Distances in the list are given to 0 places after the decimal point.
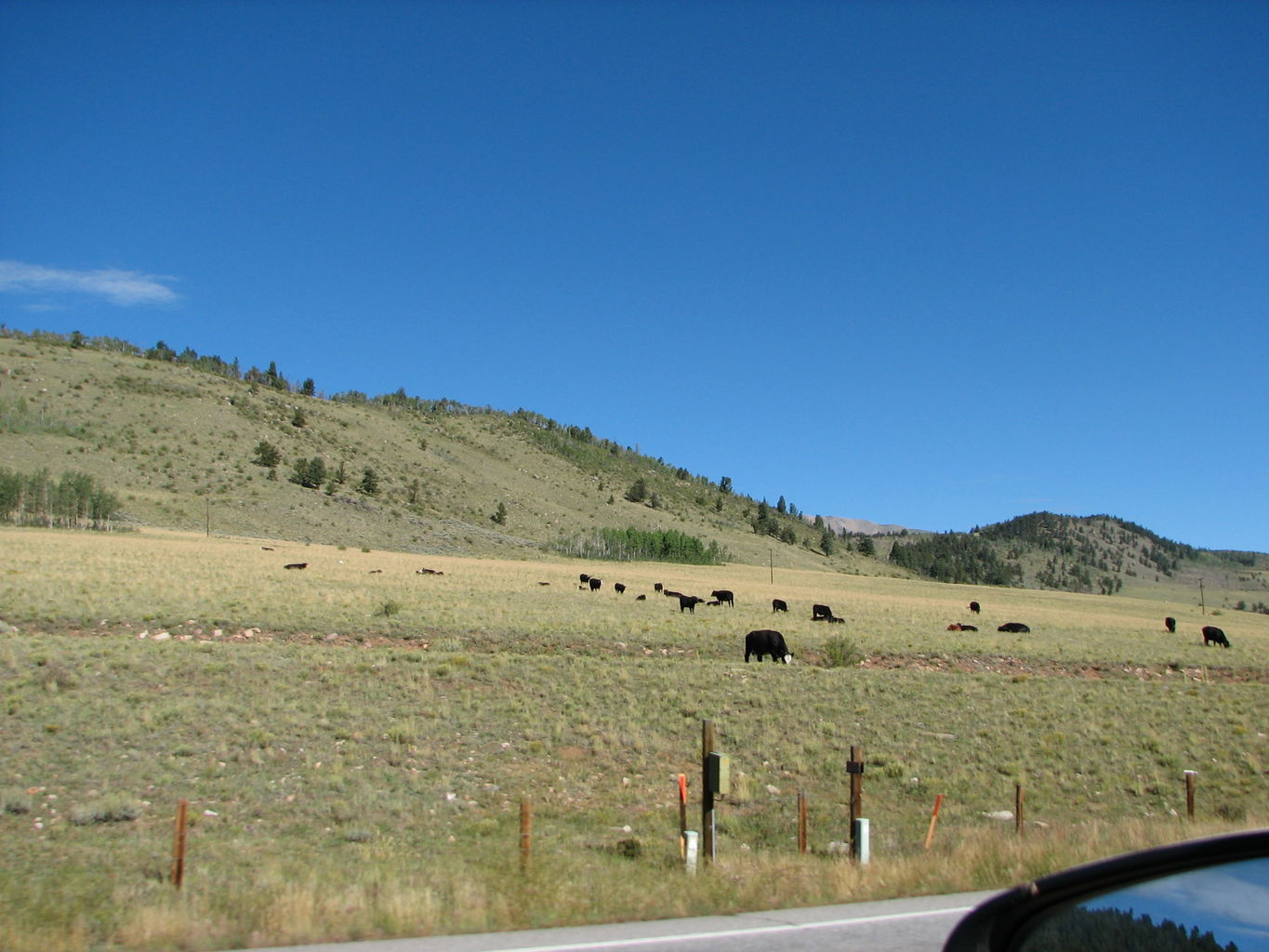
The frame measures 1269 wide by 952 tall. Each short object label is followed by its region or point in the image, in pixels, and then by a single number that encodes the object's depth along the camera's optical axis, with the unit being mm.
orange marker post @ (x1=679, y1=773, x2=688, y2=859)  11656
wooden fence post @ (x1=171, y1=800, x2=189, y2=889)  10125
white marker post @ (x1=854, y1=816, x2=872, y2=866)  12211
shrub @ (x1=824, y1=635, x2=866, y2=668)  32438
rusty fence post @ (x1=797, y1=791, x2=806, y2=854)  12539
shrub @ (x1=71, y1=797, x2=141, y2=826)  13680
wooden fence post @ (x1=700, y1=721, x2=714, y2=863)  11719
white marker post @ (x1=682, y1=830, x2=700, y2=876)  11312
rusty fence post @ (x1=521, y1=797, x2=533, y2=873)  10789
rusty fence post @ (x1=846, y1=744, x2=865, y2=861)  12617
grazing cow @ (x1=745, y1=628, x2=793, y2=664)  31438
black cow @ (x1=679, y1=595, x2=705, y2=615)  47400
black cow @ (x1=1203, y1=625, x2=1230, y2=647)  48244
